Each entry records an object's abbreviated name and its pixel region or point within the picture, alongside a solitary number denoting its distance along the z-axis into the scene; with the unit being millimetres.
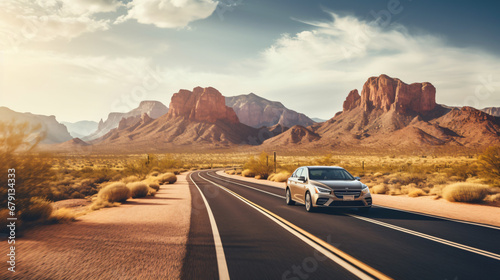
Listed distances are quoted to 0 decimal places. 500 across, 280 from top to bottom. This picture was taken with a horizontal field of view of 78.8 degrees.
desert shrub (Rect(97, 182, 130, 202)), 14461
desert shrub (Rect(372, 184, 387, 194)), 20188
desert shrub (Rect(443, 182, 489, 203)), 14031
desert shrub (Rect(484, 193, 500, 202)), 13828
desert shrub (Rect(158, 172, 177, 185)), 30562
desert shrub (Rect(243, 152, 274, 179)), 39800
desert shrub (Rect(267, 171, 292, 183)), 31430
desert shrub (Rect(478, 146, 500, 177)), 17703
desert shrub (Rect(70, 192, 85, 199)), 20375
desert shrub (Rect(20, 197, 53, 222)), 8330
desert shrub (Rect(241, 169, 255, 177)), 42431
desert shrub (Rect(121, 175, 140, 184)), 25047
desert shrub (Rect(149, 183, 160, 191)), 22156
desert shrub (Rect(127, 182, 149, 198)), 17248
